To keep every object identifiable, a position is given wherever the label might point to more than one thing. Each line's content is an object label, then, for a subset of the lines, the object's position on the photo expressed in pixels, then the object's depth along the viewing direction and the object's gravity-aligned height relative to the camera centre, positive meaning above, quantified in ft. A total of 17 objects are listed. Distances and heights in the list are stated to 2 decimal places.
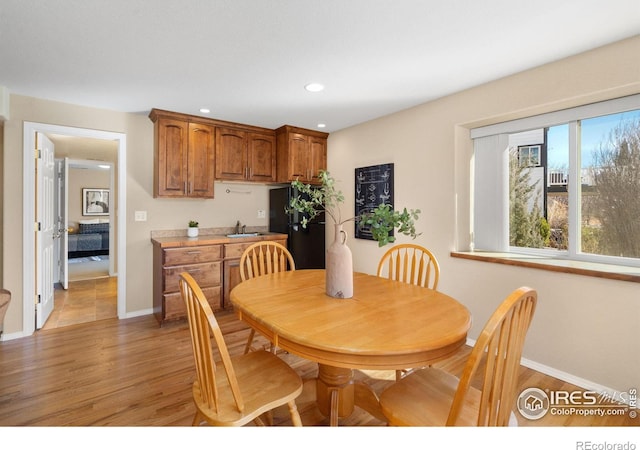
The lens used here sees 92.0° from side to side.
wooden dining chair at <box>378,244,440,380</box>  6.72 -1.04
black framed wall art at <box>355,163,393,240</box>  11.39 +1.40
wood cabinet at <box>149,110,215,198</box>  10.82 +2.44
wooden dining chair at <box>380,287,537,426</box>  3.15 -1.89
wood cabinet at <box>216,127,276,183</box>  12.07 +2.84
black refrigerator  12.80 -0.29
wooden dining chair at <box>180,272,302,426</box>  3.83 -2.34
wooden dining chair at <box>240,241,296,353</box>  7.43 -1.01
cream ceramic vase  5.39 -0.80
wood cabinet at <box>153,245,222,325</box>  10.23 -1.72
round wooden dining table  3.67 -1.37
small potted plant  11.87 -0.18
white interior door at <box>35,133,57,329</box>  9.92 -0.09
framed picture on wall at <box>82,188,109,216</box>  24.86 +1.86
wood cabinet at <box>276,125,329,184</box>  12.82 +3.05
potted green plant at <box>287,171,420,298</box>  5.10 -0.21
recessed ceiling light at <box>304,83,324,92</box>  8.56 +3.89
